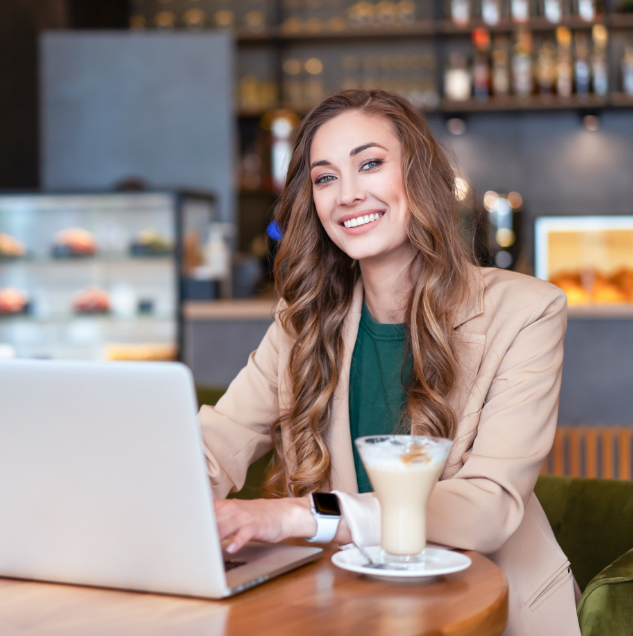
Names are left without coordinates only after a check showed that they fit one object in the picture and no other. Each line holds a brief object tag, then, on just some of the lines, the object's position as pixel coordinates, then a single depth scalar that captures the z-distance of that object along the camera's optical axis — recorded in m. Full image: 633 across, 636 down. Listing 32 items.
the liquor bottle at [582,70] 5.04
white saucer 0.87
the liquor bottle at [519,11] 5.04
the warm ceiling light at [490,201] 4.70
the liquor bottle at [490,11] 5.08
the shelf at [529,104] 5.06
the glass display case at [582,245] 4.55
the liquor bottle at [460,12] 5.14
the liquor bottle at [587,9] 5.02
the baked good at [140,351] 3.90
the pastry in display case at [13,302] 4.05
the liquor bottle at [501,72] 5.11
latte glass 0.86
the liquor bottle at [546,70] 5.05
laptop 0.79
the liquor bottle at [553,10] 5.04
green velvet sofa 1.52
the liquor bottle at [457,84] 5.16
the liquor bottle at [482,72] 5.14
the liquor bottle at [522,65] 5.00
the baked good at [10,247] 4.01
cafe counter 3.38
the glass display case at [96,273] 3.92
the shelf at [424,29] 4.99
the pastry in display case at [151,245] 3.90
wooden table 0.77
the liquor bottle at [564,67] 5.05
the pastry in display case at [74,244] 3.96
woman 1.23
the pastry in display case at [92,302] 4.02
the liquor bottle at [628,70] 5.03
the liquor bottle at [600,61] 4.99
